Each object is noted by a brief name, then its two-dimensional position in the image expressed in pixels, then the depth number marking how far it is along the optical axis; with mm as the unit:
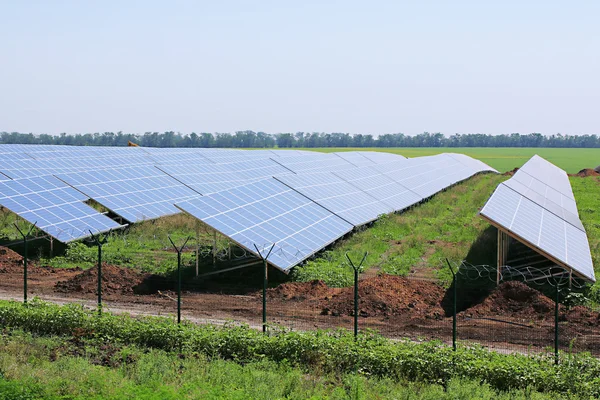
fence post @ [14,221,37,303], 16716
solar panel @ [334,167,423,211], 39344
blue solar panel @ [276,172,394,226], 30281
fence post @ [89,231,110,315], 15992
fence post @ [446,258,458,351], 13003
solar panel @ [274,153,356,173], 49000
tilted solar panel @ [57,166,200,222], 31484
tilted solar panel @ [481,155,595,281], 19156
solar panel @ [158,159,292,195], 40125
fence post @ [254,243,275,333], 14437
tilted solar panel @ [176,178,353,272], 20966
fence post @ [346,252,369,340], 13789
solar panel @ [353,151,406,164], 72056
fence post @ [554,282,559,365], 12253
